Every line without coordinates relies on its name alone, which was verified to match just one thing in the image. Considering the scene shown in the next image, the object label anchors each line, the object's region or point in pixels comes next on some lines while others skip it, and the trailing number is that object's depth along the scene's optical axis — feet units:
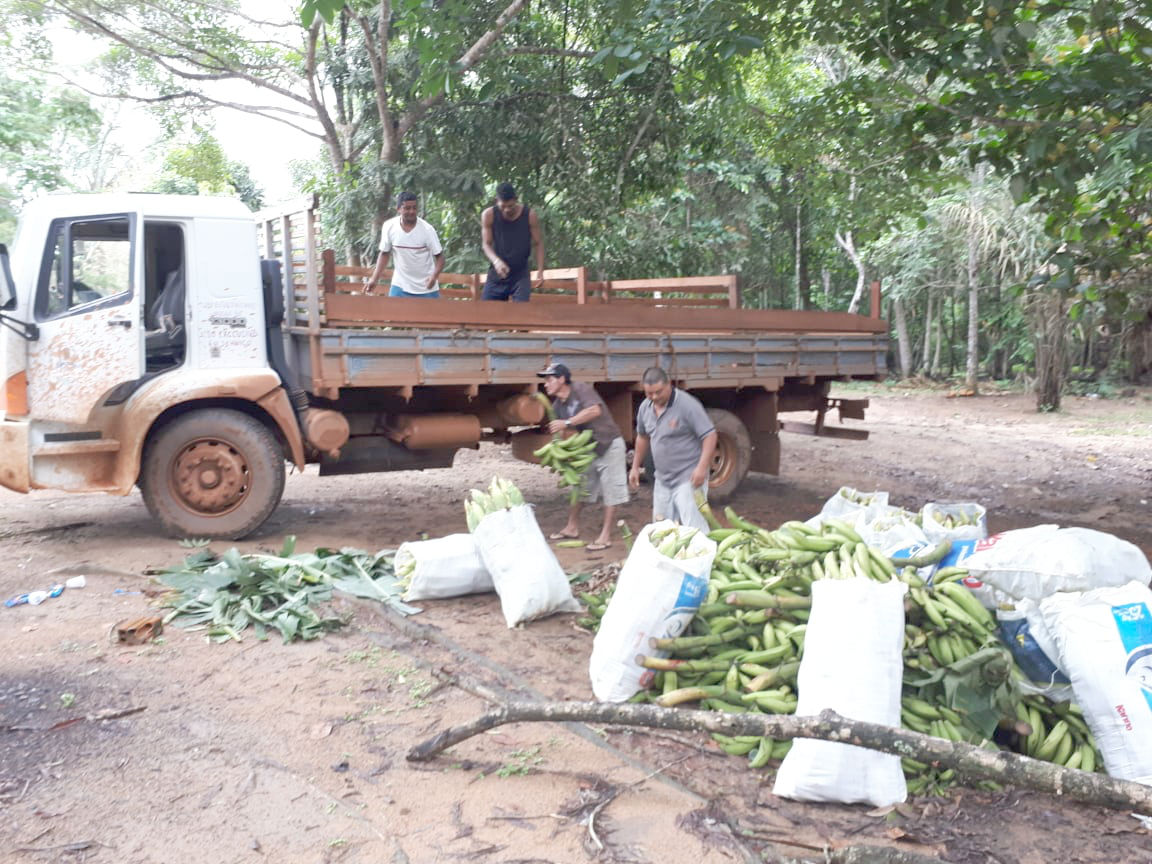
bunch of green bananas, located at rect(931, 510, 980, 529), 17.90
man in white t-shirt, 27.55
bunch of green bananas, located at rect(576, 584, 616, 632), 17.61
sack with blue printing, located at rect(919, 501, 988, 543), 17.01
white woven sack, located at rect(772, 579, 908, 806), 11.26
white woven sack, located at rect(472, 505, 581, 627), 17.70
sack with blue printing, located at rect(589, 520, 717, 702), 13.85
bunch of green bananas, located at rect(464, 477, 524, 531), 18.35
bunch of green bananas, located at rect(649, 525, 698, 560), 14.37
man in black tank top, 28.27
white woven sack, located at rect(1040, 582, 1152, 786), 11.48
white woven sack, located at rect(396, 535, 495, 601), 18.94
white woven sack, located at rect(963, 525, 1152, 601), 13.14
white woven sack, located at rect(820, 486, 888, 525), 19.67
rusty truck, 21.95
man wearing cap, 24.13
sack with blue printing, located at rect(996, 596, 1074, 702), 12.61
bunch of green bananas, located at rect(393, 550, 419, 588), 19.40
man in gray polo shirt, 21.79
